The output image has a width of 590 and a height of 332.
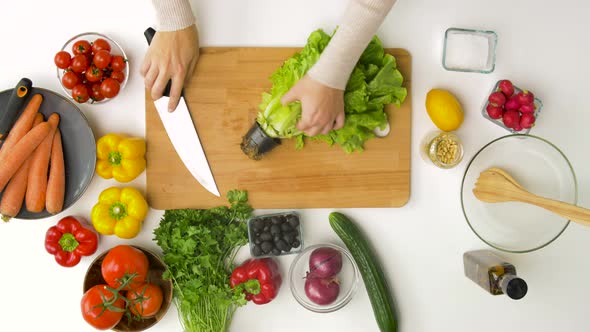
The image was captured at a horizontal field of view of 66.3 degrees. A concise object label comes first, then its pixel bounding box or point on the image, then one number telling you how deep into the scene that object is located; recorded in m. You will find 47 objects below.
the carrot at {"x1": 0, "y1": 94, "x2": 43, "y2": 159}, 1.17
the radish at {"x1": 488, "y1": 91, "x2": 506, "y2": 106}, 1.21
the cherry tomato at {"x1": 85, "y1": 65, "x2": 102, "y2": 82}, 1.18
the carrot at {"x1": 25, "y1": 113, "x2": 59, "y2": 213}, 1.18
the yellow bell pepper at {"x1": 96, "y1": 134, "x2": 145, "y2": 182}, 1.20
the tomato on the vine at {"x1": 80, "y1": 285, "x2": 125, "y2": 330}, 1.16
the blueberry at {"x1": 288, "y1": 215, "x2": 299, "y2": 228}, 1.24
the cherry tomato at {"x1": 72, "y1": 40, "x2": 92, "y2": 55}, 1.19
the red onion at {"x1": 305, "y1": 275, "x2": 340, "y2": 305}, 1.23
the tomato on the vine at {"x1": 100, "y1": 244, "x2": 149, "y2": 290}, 1.17
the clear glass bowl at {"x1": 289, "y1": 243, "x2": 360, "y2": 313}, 1.26
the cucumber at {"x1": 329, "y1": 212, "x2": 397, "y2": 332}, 1.26
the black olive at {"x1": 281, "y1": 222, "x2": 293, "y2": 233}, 1.24
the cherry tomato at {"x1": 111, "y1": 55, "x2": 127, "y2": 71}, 1.21
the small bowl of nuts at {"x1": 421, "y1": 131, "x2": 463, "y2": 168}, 1.24
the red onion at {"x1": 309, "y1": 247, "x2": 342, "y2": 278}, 1.23
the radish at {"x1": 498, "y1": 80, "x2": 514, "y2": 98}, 1.21
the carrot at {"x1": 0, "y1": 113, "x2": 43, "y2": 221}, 1.17
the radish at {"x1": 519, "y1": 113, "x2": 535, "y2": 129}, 1.20
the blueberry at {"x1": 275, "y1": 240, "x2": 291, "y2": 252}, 1.24
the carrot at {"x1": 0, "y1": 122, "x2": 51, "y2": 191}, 1.15
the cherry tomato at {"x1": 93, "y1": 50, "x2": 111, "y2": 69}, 1.18
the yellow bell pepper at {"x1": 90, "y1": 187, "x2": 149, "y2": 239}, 1.22
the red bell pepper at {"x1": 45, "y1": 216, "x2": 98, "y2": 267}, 1.23
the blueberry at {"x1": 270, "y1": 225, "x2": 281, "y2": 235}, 1.23
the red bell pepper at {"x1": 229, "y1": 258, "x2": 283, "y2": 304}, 1.21
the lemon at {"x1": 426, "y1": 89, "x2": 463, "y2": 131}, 1.21
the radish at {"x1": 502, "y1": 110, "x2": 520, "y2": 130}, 1.21
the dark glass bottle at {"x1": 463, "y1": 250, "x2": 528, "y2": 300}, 1.15
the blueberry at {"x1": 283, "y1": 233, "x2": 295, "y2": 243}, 1.24
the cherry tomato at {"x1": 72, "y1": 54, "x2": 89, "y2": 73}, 1.18
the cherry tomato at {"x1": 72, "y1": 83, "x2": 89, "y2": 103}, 1.19
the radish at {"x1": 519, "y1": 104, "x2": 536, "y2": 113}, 1.20
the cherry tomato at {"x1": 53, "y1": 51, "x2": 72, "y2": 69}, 1.18
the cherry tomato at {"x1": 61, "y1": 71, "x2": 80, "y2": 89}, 1.19
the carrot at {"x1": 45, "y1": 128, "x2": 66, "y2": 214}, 1.19
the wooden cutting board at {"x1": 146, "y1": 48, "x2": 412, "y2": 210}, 1.26
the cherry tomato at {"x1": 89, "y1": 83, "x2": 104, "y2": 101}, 1.21
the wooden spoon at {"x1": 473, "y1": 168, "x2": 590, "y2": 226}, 1.07
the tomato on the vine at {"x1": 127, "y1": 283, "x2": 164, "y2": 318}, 1.19
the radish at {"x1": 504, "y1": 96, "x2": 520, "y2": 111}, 1.21
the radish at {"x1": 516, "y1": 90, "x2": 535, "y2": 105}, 1.19
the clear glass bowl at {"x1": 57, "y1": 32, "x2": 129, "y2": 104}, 1.24
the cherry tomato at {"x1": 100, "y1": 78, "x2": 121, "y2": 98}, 1.20
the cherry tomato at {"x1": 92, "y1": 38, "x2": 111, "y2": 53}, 1.20
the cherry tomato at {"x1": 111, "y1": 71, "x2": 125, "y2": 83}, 1.22
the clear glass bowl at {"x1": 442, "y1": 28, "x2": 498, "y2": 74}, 1.27
